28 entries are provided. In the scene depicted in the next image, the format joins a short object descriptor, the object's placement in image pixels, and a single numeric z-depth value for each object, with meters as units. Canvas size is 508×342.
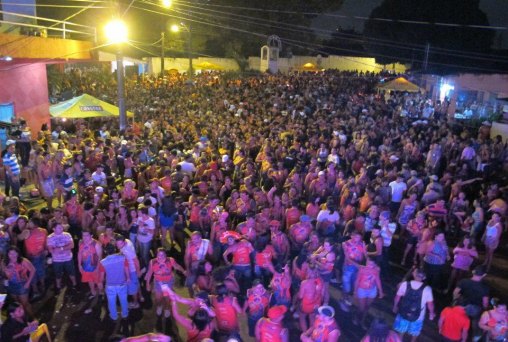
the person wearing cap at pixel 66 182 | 9.88
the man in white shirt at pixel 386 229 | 7.48
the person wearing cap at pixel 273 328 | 4.84
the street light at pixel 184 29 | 24.08
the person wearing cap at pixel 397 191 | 9.52
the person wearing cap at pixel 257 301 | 5.59
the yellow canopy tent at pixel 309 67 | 33.22
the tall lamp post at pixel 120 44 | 12.56
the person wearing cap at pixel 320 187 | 9.93
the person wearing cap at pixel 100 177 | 9.82
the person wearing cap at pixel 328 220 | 8.00
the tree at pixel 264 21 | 37.38
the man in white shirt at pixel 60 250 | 6.89
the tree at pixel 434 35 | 39.28
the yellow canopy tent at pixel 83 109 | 15.06
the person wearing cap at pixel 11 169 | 10.18
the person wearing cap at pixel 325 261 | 6.39
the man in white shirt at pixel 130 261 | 6.26
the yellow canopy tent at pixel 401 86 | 21.53
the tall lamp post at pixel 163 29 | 14.05
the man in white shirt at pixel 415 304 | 5.58
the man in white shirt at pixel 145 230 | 7.43
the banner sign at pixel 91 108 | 15.09
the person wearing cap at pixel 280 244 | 7.21
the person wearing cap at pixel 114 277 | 6.15
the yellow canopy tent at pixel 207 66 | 33.31
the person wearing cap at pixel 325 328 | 4.79
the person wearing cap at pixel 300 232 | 7.59
